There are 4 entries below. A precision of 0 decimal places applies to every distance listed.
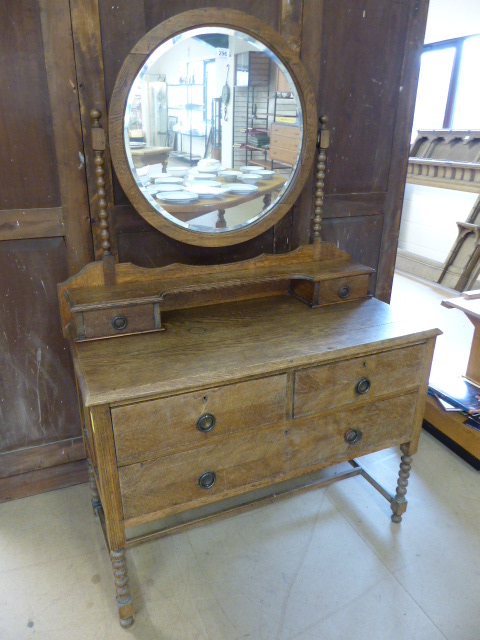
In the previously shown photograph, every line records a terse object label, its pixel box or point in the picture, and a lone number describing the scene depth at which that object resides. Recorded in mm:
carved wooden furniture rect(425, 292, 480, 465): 2193
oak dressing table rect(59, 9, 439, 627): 1319
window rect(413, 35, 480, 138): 4355
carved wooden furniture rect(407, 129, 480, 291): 4219
